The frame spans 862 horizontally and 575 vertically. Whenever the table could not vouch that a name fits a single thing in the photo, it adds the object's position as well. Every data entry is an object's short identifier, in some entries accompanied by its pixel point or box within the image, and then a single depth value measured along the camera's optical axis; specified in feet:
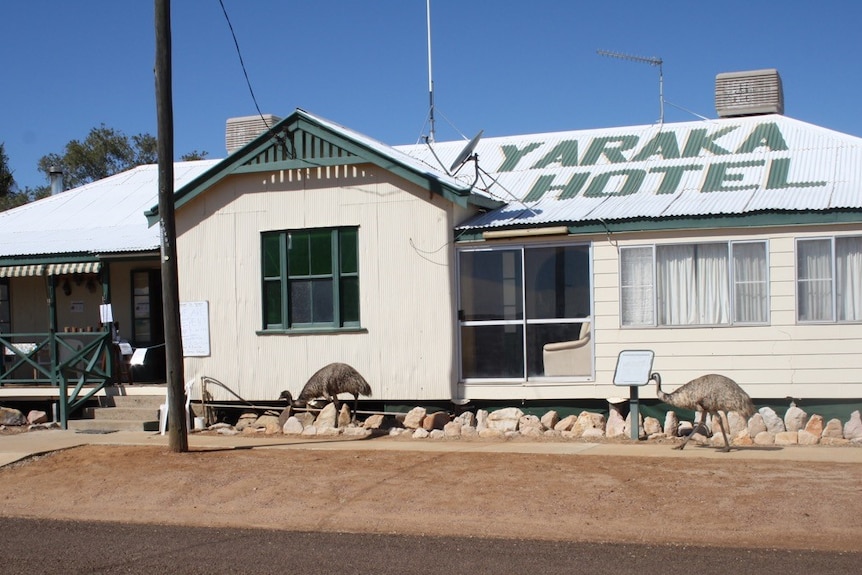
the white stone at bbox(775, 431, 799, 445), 43.65
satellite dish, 54.90
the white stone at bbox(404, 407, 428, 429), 49.39
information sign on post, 42.75
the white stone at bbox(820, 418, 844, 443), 43.75
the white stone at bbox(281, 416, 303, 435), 50.88
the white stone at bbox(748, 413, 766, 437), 45.24
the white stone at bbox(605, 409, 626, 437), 46.26
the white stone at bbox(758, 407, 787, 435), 45.03
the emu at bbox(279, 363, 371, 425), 50.01
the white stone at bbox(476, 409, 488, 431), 49.03
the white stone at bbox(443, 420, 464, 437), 48.65
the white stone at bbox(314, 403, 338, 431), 50.57
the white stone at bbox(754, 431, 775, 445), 44.04
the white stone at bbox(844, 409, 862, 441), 43.68
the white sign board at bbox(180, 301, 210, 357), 53.98
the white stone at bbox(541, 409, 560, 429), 48.26
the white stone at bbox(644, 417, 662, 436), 46.09
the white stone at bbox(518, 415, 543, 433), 48.01
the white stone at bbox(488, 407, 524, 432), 48.52
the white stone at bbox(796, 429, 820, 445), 43.27
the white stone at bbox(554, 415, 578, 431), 48.01
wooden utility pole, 43.14
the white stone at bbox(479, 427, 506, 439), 47.96
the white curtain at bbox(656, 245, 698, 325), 47.03
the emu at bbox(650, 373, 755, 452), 39.83
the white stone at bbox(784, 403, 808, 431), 44.65
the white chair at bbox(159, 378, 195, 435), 52.31
